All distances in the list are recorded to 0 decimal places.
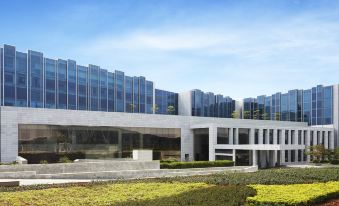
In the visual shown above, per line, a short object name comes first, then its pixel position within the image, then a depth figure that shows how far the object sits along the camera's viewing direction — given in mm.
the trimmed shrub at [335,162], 52844
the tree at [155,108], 71562
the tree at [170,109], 72219
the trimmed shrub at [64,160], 38119
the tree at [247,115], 82962
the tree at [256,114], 81706
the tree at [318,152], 51750
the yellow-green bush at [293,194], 13914
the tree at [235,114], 80438
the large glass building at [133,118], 39469
